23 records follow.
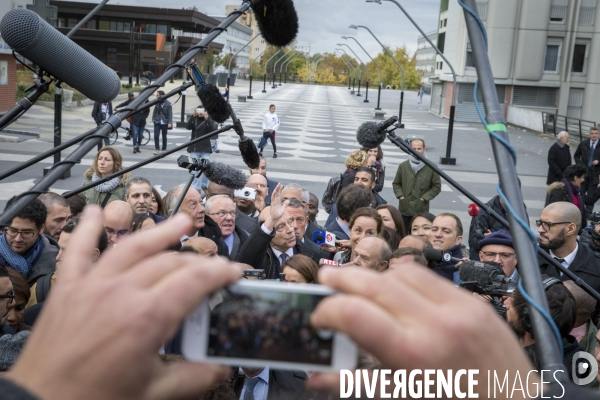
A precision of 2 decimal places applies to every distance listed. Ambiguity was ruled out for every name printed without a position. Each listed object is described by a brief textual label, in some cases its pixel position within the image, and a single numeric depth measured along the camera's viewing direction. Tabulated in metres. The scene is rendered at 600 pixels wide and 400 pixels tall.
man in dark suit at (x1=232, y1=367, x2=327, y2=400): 3.43
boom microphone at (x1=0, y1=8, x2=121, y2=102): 2.75
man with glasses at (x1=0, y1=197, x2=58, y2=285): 5.23
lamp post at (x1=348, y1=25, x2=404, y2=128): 43.09
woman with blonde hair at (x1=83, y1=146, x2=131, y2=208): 8.06
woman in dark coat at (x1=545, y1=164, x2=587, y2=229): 10.66
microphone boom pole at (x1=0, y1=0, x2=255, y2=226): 2.13
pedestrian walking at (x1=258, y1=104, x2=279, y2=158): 22.28
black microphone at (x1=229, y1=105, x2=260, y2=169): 3.91
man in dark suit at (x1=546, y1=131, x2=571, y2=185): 16.09
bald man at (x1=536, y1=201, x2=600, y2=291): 6.32
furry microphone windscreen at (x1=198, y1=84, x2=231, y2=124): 3.53
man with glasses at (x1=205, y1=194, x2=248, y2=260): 6.70
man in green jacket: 11.18
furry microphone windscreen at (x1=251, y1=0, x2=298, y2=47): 3.27
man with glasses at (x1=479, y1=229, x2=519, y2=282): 5.71
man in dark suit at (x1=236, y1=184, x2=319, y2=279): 5.36
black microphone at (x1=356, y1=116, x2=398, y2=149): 3.72
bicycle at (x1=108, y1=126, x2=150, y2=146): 21.46
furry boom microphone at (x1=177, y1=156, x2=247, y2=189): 4.56
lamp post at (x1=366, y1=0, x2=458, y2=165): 21.90
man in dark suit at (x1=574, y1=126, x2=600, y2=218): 15.52
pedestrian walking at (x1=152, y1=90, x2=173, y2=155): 20.80
